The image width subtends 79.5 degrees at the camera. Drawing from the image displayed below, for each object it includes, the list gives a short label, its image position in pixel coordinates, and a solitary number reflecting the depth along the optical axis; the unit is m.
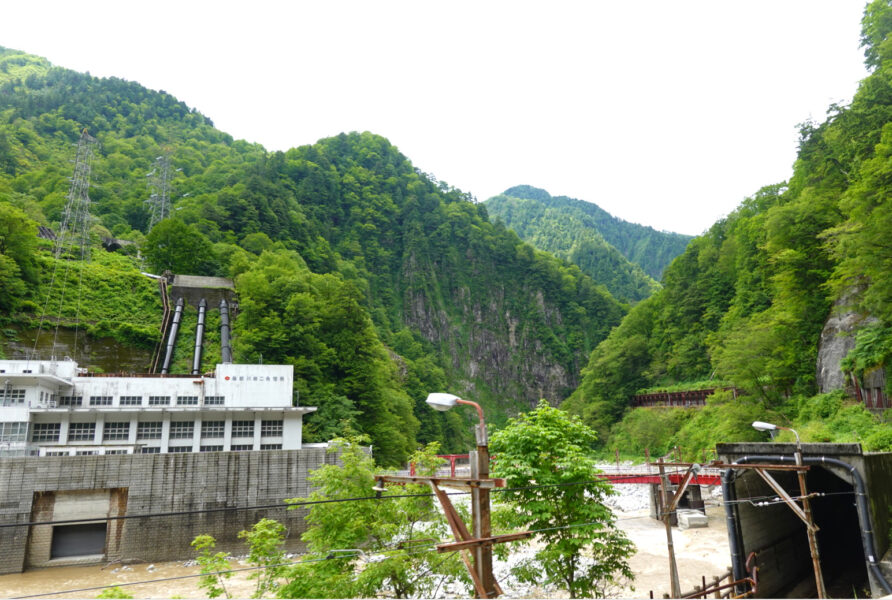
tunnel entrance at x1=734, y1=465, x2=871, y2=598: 18.27
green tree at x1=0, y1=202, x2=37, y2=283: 47.44
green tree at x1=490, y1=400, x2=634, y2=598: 14.53
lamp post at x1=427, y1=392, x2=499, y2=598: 7.76
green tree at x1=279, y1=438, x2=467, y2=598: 13.02
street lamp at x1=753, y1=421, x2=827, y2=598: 13.59
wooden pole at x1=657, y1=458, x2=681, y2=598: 16.36
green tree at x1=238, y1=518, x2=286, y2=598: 13.80
